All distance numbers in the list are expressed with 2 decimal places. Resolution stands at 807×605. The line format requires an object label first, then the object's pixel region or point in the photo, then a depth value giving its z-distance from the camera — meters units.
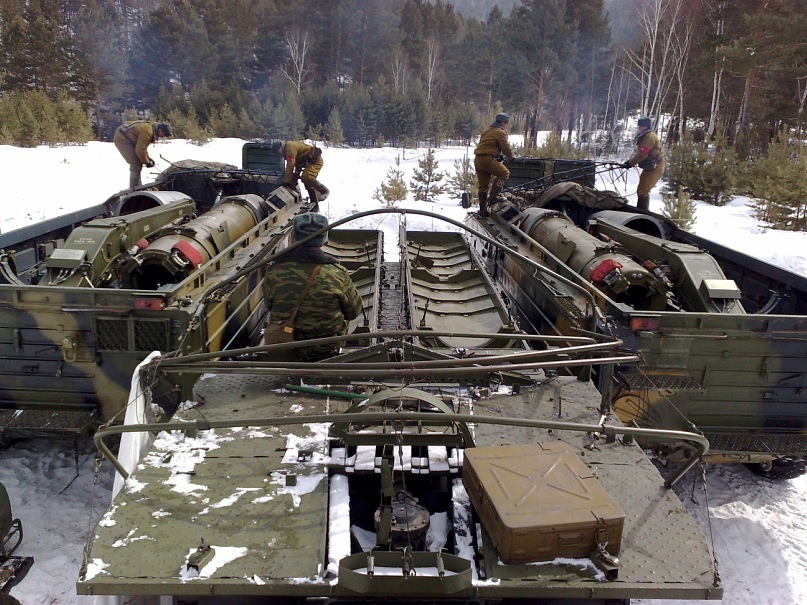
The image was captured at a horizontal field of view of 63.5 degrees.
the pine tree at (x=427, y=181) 19.61
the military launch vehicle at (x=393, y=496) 2.66
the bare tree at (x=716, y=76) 23.83
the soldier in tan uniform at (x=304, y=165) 10.40
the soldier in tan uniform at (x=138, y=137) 9.84
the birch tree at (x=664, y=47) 25.69
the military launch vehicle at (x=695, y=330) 4.96
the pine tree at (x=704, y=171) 19.16
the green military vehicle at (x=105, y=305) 5.00
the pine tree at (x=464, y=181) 19.11
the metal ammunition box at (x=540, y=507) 2.70
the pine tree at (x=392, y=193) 17.97
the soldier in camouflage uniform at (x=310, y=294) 4.67
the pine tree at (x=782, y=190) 14.77
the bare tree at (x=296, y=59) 35.47
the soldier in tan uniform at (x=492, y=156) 9.75
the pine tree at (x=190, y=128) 28.27
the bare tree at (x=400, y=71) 38.28
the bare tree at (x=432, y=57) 36.99
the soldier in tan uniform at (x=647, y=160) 9.53
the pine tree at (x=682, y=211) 14.48
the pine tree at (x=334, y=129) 30.86
